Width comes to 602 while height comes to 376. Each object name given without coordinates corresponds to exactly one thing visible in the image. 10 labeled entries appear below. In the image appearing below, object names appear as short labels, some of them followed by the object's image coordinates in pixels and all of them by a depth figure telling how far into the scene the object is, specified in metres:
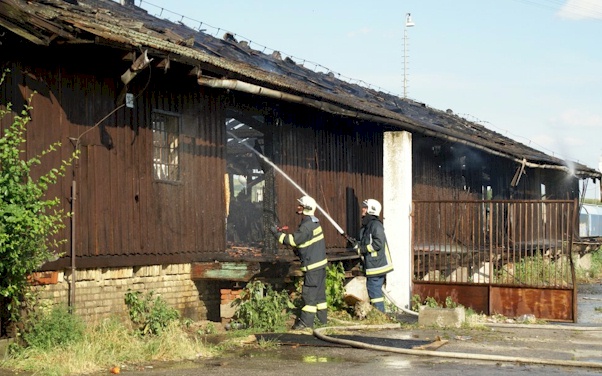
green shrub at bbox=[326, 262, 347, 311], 15.18
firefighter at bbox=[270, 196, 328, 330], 13.12
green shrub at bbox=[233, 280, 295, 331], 13.09
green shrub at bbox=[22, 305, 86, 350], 10.20
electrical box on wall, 12.38
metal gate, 15.15
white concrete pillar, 16.77
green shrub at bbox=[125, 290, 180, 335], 12.27
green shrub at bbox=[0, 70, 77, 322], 9.36
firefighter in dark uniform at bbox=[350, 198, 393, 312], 14.97
